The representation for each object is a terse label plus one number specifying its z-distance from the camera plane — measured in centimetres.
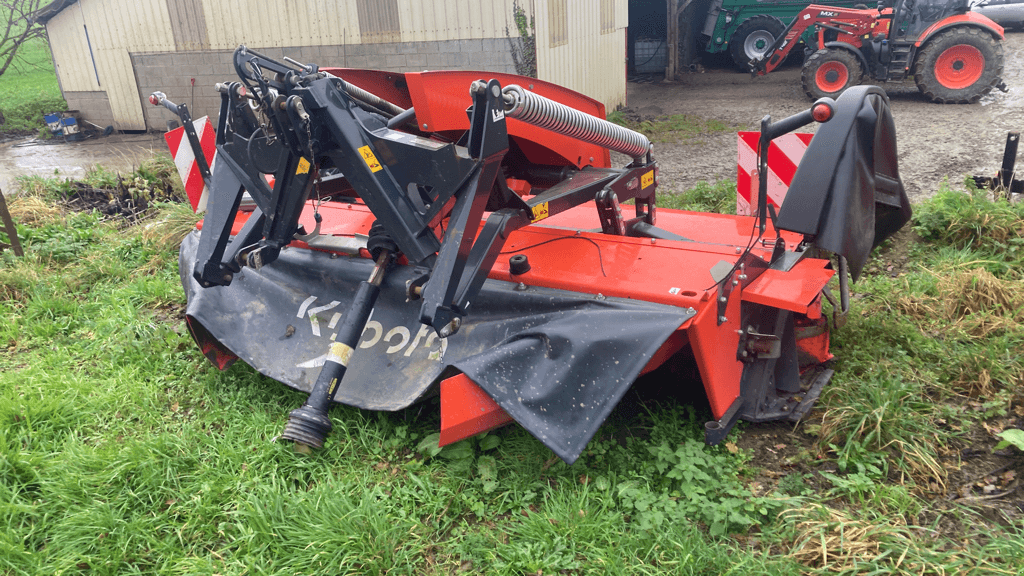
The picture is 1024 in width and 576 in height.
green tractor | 1334
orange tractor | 927
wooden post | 473
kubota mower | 250
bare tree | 1136
